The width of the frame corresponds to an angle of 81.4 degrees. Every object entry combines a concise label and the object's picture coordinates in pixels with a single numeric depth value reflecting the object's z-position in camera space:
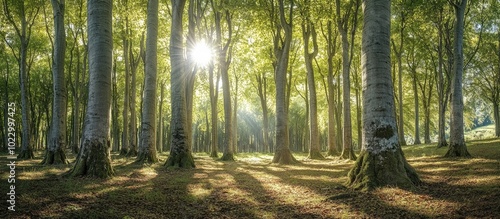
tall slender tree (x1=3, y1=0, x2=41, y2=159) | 17.95
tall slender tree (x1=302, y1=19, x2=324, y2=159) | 19.28
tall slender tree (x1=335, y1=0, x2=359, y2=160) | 16.67
